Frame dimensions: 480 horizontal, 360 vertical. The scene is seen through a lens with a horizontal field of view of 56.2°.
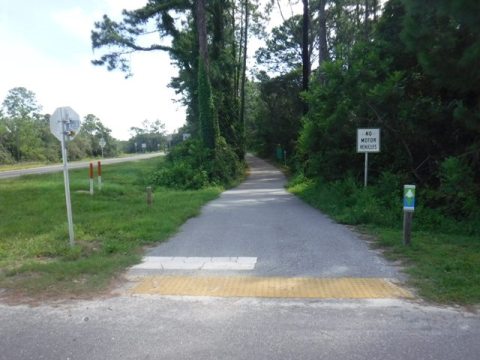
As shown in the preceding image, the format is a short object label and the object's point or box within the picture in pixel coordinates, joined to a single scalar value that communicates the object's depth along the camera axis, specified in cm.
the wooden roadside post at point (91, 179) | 1616
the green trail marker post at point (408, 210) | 834
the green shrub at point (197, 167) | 2358
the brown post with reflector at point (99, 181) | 1753
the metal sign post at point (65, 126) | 814
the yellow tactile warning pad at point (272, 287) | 579
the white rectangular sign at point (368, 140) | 1373
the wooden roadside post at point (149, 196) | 1396
